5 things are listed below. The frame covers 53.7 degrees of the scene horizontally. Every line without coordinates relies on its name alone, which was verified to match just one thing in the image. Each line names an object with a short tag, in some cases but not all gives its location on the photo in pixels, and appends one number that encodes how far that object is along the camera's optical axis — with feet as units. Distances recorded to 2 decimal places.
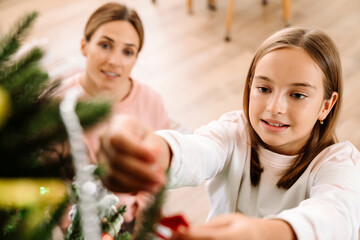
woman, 4.49
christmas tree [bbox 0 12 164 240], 1.30
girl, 2.05
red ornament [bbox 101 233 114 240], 2.37
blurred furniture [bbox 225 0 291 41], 8.76
